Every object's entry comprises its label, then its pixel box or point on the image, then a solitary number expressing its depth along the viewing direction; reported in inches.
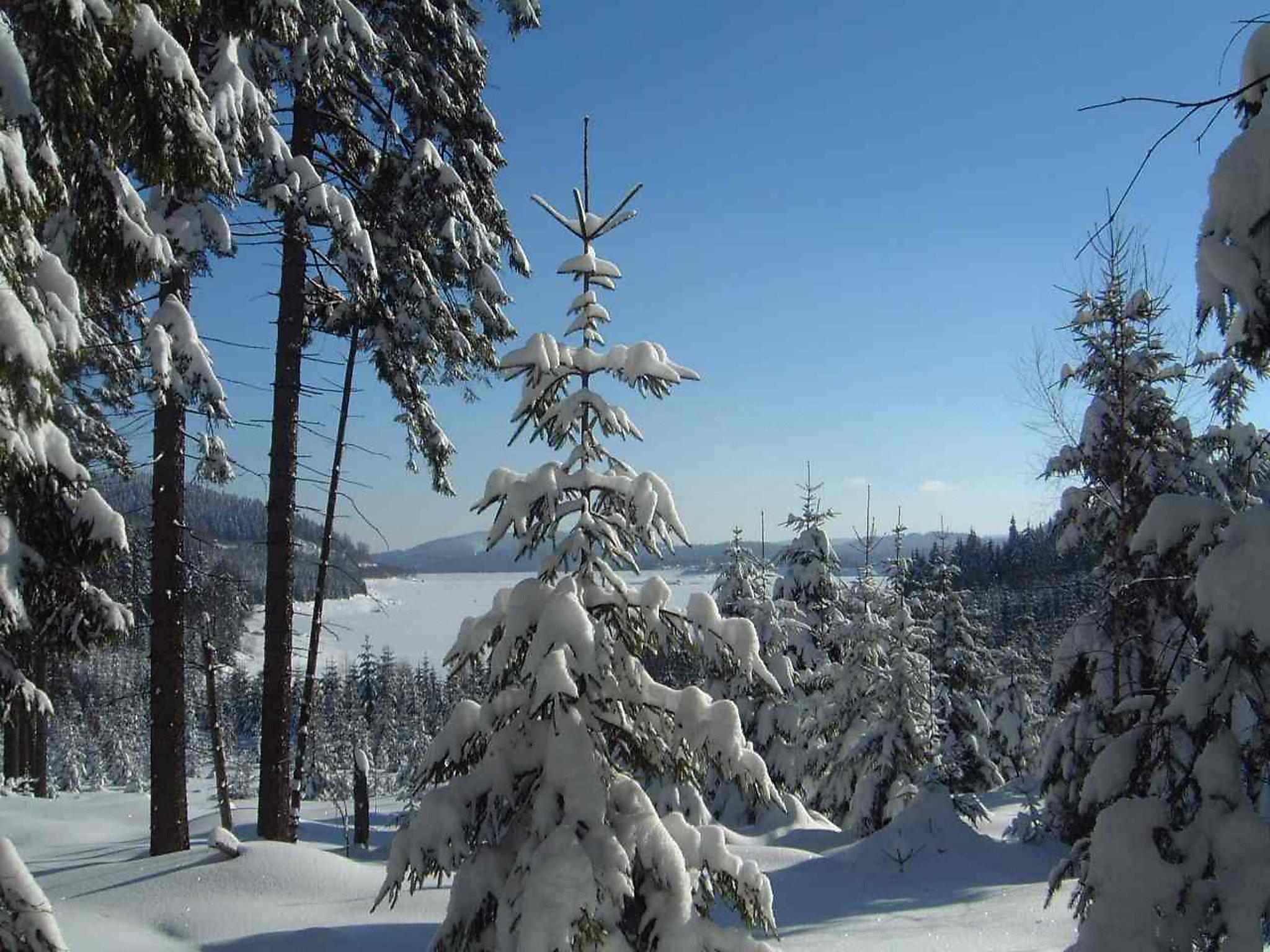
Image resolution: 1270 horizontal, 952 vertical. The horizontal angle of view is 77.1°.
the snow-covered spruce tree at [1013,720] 1002.8
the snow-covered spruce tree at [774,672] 693.9
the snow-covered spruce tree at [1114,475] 419.8
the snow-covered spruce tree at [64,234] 117.7
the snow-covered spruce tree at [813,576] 848.3
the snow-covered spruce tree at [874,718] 662.5
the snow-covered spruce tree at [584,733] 149.1
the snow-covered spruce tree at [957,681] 760.3
